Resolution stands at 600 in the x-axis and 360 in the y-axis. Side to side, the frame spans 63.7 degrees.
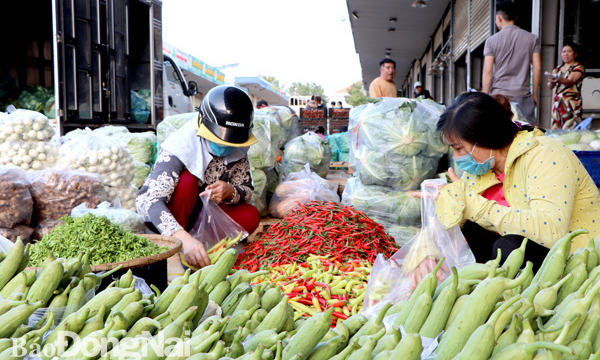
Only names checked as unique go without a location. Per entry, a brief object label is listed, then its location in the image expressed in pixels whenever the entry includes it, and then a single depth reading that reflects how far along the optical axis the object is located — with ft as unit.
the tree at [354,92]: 221.74
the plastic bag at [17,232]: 10.50
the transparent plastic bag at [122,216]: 10.64
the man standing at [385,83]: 22.53
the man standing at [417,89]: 38.29
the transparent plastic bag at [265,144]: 16.75
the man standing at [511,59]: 17.81
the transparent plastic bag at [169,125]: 16.71
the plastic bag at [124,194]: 14.28
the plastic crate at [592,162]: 11.79
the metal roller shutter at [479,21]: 27.68
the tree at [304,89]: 299.58
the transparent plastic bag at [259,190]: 16.55
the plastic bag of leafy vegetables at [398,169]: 13.07
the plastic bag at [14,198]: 10.61
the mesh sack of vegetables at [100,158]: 14.10
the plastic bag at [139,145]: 19.65
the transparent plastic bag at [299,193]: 16.22
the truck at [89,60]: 18.89
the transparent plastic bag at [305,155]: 21.34
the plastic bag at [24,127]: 13.29
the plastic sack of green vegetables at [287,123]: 23.17
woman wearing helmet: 10.30
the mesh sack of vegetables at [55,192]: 11.85
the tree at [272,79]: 260.01
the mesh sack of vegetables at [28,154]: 13.10
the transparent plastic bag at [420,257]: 7.14
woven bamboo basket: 7.10
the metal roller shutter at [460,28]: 33.83
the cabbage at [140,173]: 17.92
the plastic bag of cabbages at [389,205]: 13.28
